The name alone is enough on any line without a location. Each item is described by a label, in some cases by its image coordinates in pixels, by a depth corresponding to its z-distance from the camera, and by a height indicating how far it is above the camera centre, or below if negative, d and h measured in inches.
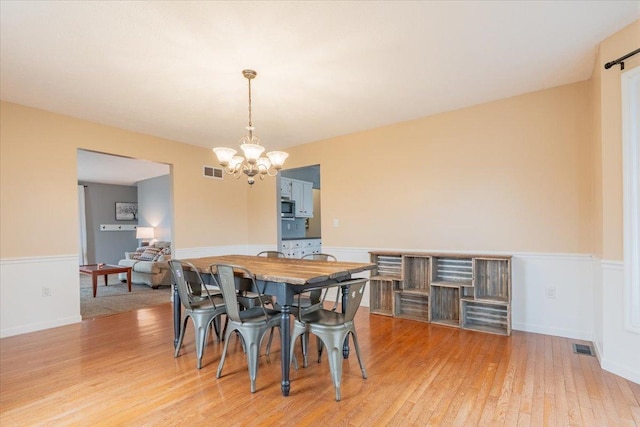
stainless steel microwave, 267.4 +4.0
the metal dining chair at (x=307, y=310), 103.2 -32.1
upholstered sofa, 242.4 -37.8
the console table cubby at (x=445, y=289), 137.7 -36.6
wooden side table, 215.9 -36.5
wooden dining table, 86.4 -18.3
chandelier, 109.9 +20.0
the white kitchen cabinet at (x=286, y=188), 263.7 +21.4
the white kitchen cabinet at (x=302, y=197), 283.6 +15.1
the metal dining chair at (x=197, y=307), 104.2 -30.5
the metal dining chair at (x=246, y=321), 89.7 -30.8
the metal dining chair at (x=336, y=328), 85.0 -31.2
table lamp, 326.0 -16.4
